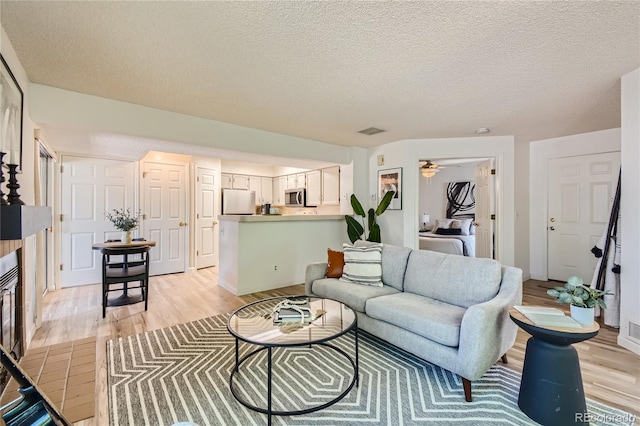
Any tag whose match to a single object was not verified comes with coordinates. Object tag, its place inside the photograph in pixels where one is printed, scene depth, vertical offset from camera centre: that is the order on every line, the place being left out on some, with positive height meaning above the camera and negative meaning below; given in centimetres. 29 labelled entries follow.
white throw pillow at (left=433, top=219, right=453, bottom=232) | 630 -24
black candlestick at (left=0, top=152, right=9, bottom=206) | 138 +12
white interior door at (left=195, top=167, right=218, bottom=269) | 569 -10
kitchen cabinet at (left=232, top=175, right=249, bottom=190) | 650 +68
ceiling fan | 581 +88
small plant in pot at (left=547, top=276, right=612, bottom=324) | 164 -49
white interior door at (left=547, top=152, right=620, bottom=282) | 422 +7
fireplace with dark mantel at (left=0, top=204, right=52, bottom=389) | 137 -32
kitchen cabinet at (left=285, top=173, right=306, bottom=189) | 632 +70
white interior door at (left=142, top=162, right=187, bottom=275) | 510 -2
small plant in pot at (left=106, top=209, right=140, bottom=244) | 364 -18
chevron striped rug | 166 -113
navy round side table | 157 -90
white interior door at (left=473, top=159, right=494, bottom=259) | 445 +6
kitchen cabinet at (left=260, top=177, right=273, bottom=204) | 703 +56
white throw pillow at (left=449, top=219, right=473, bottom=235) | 598 -25
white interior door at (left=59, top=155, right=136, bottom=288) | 434 +7
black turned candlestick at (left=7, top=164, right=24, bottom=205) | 163 +15
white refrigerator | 611 +24
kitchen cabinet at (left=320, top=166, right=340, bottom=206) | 543 +50
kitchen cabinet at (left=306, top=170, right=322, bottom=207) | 590 +48
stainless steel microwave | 626 +33
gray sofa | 180 -71
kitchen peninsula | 404 -52
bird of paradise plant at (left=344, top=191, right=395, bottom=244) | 453 -13
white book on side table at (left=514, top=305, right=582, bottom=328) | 163 -60
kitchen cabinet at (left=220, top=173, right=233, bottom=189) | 628 +69
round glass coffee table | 169 -74
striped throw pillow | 291 -53
